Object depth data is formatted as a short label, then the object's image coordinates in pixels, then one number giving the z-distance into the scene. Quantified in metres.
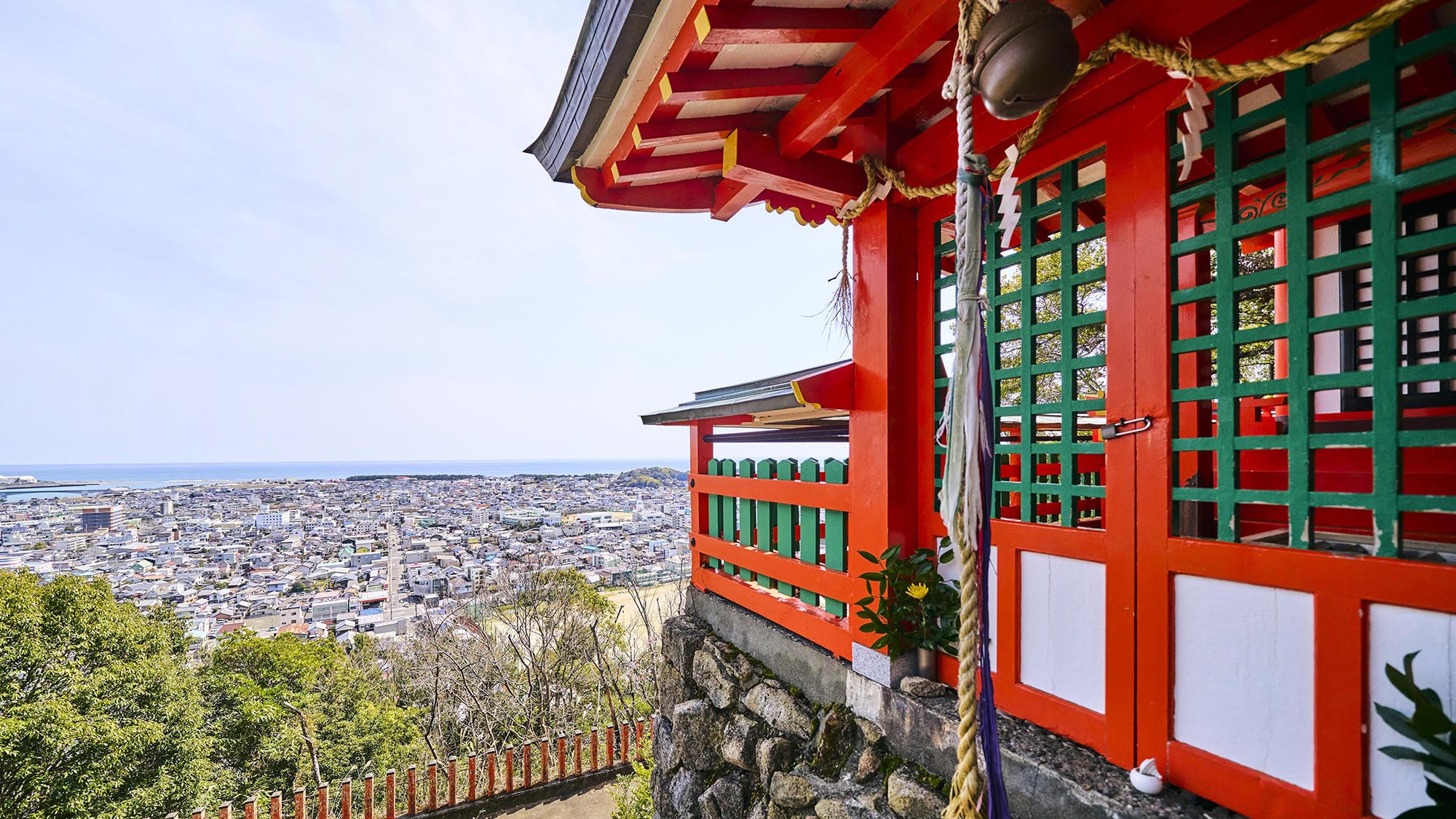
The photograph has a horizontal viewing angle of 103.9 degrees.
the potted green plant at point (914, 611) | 2.26
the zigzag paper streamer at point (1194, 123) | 1.41
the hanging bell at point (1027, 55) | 1.11
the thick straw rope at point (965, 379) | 1.08
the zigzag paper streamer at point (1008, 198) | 1.67
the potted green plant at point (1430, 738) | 1.02
